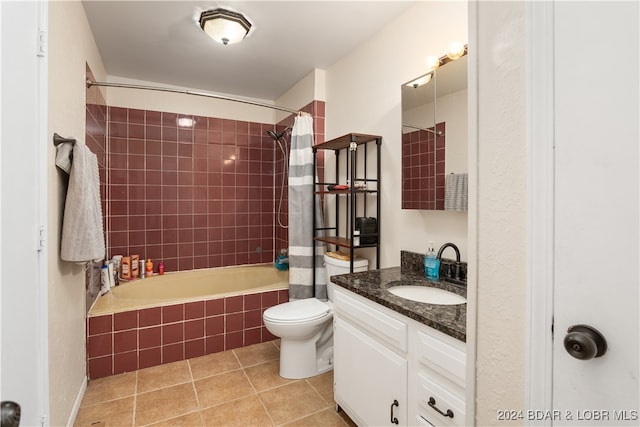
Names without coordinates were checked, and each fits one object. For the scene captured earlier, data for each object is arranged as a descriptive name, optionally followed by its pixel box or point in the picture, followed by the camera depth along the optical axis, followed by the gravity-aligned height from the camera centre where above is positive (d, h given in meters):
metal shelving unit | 2.19 +0.15
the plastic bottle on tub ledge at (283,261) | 3.40 -0.57
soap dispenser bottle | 1.75 -0.32
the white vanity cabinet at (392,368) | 1.10 -0.68
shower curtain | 2.71 -0.16
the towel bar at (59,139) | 1.40 +0.34
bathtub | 2.21 -0.90
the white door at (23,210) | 0.80 +0.00
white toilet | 2.09 -0.85
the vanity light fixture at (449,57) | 1.59 +0.84
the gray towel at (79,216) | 1.49 -0.03
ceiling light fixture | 1.97 +1.23
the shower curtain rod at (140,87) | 2.15 +0.94
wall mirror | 1.62 +0.42
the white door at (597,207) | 0.51 +0.01
